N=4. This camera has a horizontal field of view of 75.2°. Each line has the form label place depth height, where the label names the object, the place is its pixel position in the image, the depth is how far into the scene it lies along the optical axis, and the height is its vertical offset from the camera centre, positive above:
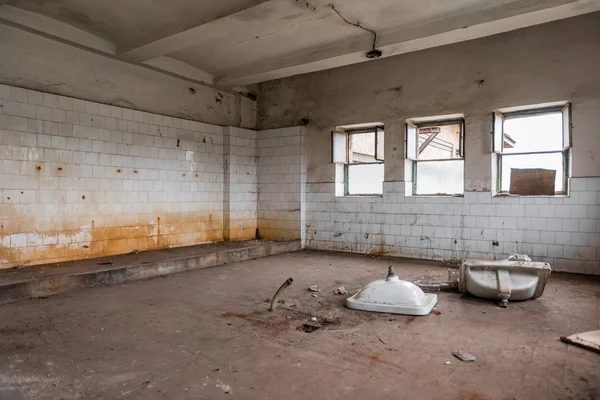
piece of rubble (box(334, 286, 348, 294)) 4.14 -1.04
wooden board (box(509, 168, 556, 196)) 5.33 +0.17
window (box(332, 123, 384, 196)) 6.78 +0.63
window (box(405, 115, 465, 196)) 5.99 +0.63
